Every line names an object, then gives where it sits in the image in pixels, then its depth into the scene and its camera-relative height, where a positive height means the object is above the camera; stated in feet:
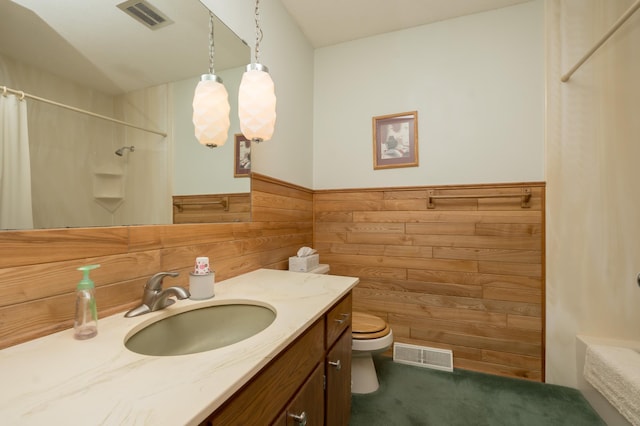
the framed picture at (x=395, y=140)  7.03 +1.79
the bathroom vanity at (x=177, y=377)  1.42 -1.05
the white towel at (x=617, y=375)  3.98 -2.73
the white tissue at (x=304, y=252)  6.31 -0.99
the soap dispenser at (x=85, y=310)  2.27 -0.83
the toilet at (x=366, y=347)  5.18 -2.61
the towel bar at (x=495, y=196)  6.10 +0.27
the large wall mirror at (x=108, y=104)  2.41 +1.15
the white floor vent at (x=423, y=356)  6.42 -3.55
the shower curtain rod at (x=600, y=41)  3.85 +2.75
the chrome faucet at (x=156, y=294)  2.87 -0.91
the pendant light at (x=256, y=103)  4.31 +1.72
